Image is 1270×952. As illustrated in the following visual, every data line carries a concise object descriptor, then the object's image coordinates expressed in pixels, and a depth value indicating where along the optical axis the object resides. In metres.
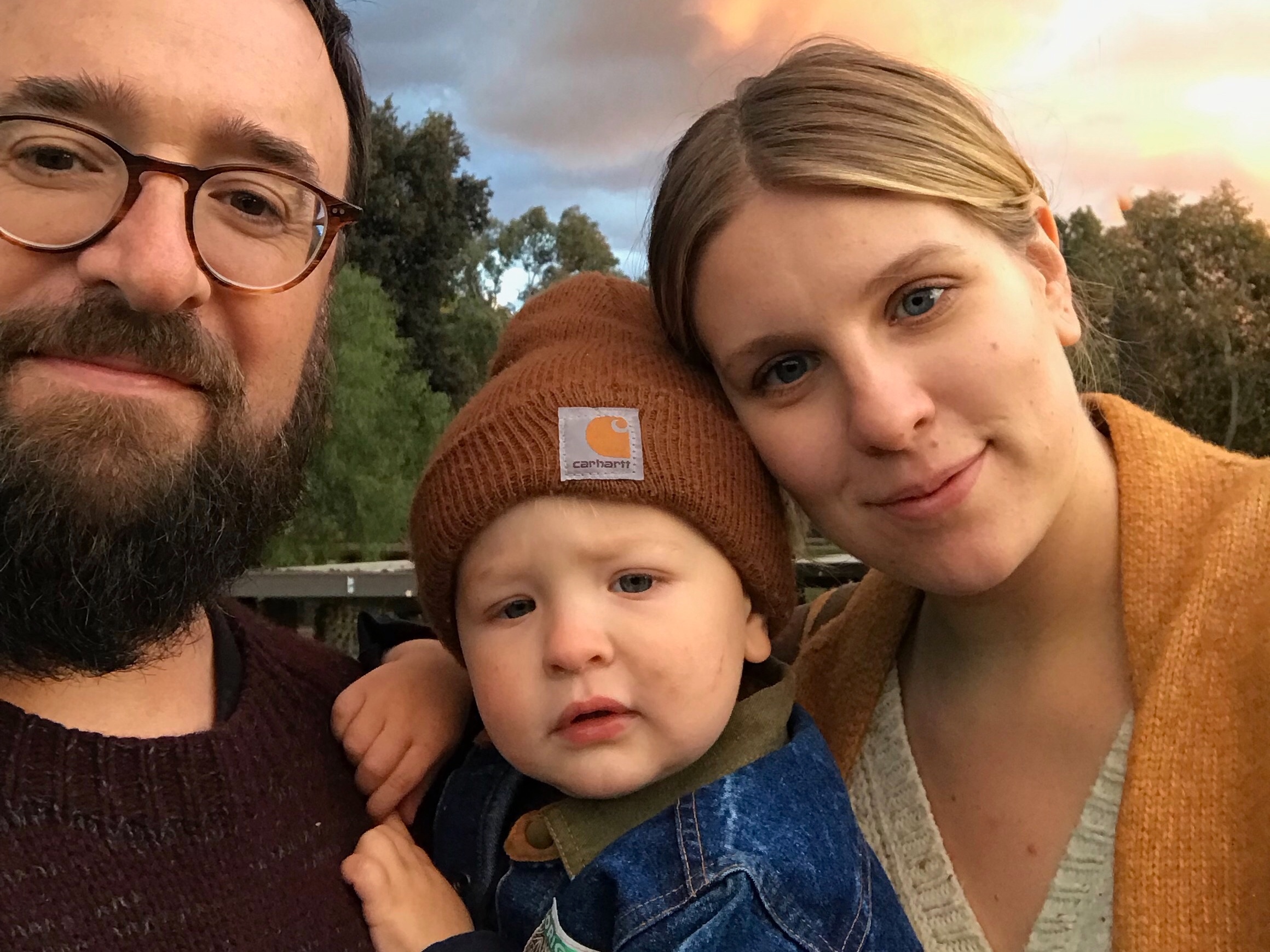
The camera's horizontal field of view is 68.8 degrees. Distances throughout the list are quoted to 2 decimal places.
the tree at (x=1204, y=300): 9.84
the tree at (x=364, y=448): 6.96
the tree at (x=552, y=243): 12.46
